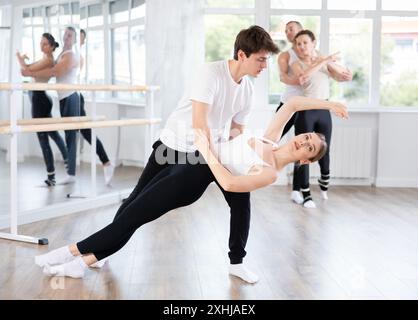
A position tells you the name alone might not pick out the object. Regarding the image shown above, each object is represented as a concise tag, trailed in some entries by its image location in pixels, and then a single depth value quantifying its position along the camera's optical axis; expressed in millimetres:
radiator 6578
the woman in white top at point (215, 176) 2793
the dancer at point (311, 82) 5266
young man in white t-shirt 2957
